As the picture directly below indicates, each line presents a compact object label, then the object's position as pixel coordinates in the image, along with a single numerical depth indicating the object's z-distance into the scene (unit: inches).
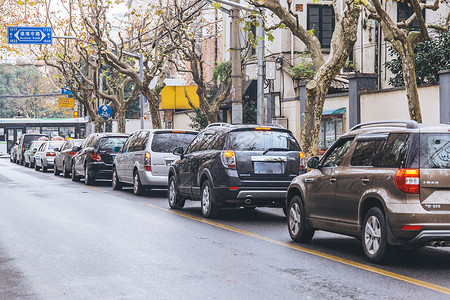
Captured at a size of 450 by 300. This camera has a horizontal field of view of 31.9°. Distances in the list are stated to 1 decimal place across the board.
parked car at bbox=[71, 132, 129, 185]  978.1
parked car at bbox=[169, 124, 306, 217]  547.8
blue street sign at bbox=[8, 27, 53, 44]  1434.5
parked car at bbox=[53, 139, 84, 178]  1192.2
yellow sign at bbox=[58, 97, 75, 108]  2517.2
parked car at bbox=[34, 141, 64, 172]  1432.1
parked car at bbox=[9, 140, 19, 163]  2079.4
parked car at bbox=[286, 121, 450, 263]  339.9
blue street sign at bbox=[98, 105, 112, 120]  1541.6
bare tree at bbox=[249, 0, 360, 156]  800.9
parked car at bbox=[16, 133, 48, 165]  1856.9
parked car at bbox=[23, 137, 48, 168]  1675.7
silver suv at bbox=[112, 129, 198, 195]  776.9
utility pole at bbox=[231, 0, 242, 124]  901.2
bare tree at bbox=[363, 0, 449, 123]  735.1
